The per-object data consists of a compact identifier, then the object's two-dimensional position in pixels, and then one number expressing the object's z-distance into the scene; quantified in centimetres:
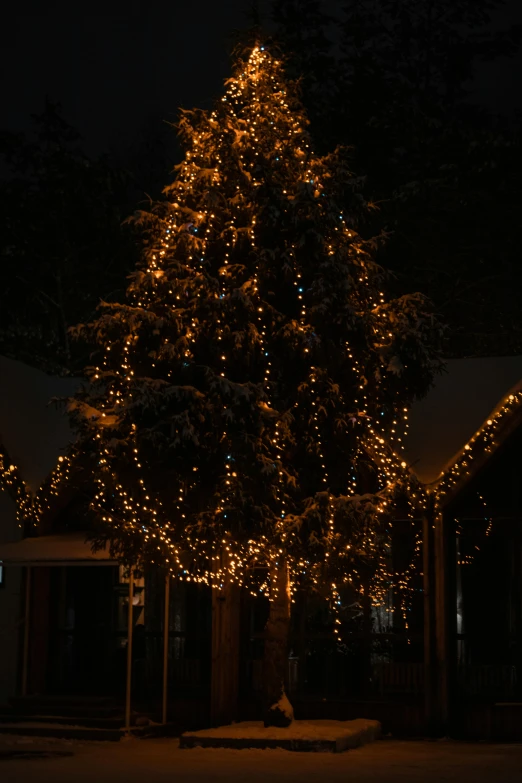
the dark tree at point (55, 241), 2969
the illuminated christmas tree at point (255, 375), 1362
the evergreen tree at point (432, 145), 2681
